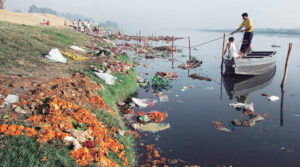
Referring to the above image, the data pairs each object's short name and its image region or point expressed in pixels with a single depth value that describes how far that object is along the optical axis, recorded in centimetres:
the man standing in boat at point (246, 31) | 1291
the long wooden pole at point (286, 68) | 1276
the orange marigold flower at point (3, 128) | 360
